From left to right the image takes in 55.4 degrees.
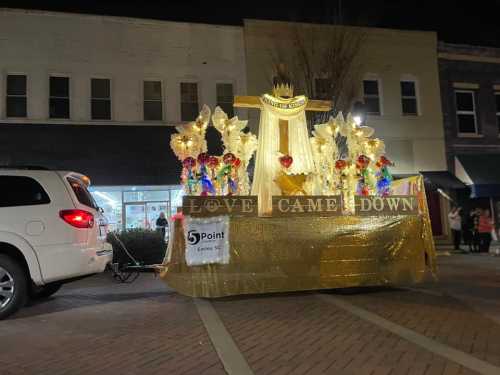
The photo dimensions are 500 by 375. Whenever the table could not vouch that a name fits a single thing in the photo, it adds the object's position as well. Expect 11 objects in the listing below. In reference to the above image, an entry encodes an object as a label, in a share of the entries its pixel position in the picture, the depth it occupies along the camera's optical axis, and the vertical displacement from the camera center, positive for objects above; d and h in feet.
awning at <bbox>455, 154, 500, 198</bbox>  63.41 +5.85
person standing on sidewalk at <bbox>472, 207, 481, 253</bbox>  52.08 -1.73
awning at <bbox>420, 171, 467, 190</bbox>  62.95 +4.85
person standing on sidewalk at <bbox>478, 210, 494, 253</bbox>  50.16 -1.71
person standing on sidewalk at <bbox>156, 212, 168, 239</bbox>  51.78 +0.73
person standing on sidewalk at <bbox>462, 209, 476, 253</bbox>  53.98 -1.82
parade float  24.62 -0.10
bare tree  58.65 +20.40
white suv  20.95 -0.01
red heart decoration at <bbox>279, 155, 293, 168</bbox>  31.76 +4.15
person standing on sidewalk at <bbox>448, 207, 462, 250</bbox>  53.88 -1.12
